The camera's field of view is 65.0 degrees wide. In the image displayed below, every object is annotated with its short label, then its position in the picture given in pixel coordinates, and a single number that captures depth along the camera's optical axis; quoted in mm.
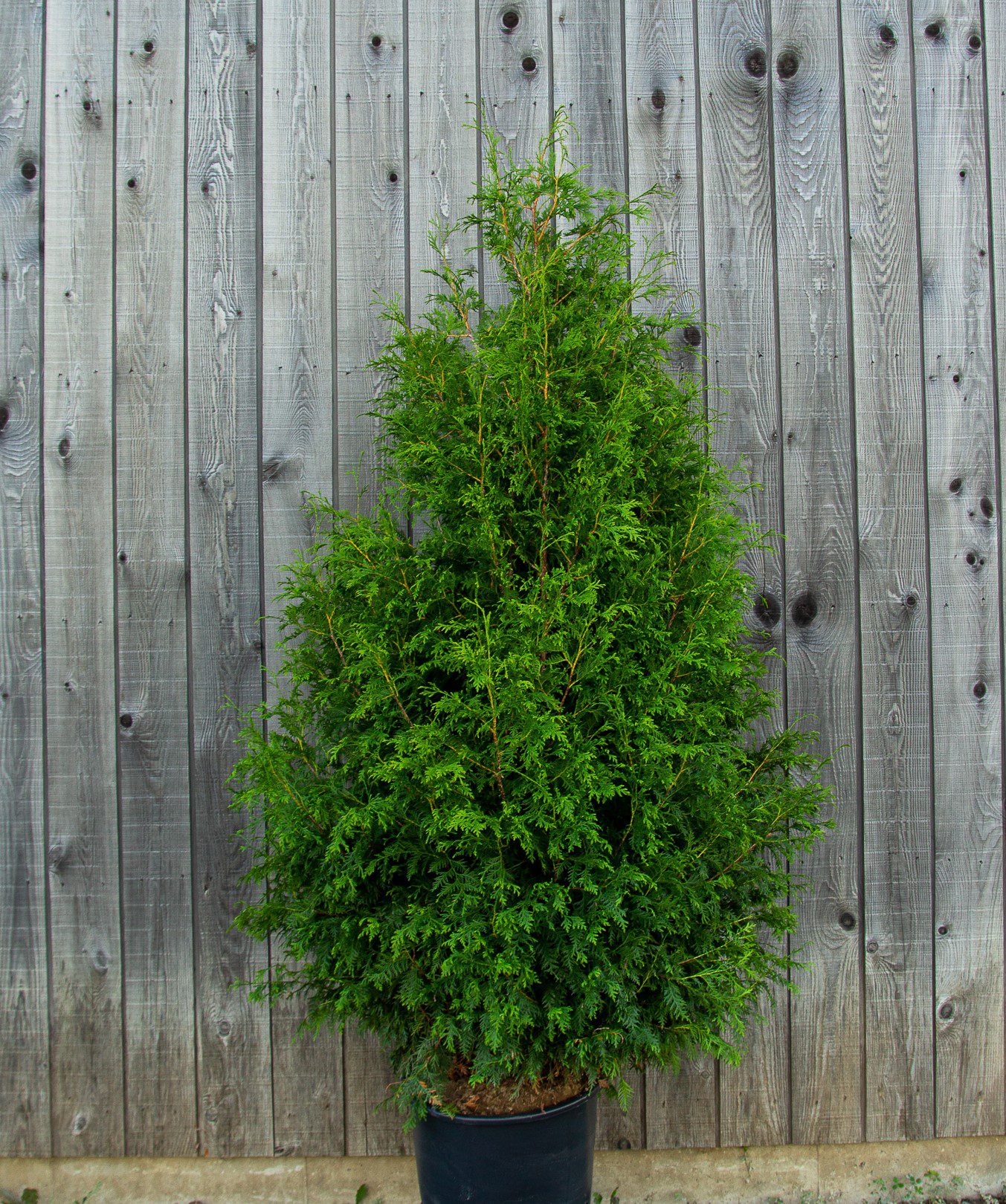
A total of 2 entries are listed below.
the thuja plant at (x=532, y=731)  1656
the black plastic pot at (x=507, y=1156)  1752
